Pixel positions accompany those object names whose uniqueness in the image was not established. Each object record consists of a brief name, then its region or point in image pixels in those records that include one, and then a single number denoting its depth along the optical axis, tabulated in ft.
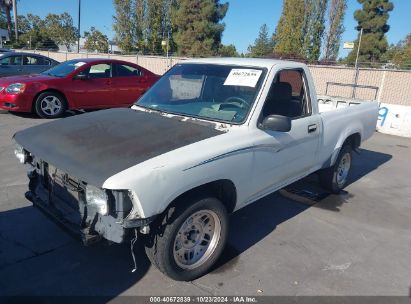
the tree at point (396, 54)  116.08
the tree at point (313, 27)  140.26
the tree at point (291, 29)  139.44
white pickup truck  8.82
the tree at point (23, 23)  200.95
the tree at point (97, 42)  160.15
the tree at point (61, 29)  176.04
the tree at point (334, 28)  143.54
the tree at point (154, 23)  146.61
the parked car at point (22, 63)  40.52
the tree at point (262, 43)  187.52
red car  29.94
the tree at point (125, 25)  145.28
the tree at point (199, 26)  140.36
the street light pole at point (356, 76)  53.36
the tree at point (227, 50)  147.74
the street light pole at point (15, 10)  122.01
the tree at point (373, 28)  127.95
